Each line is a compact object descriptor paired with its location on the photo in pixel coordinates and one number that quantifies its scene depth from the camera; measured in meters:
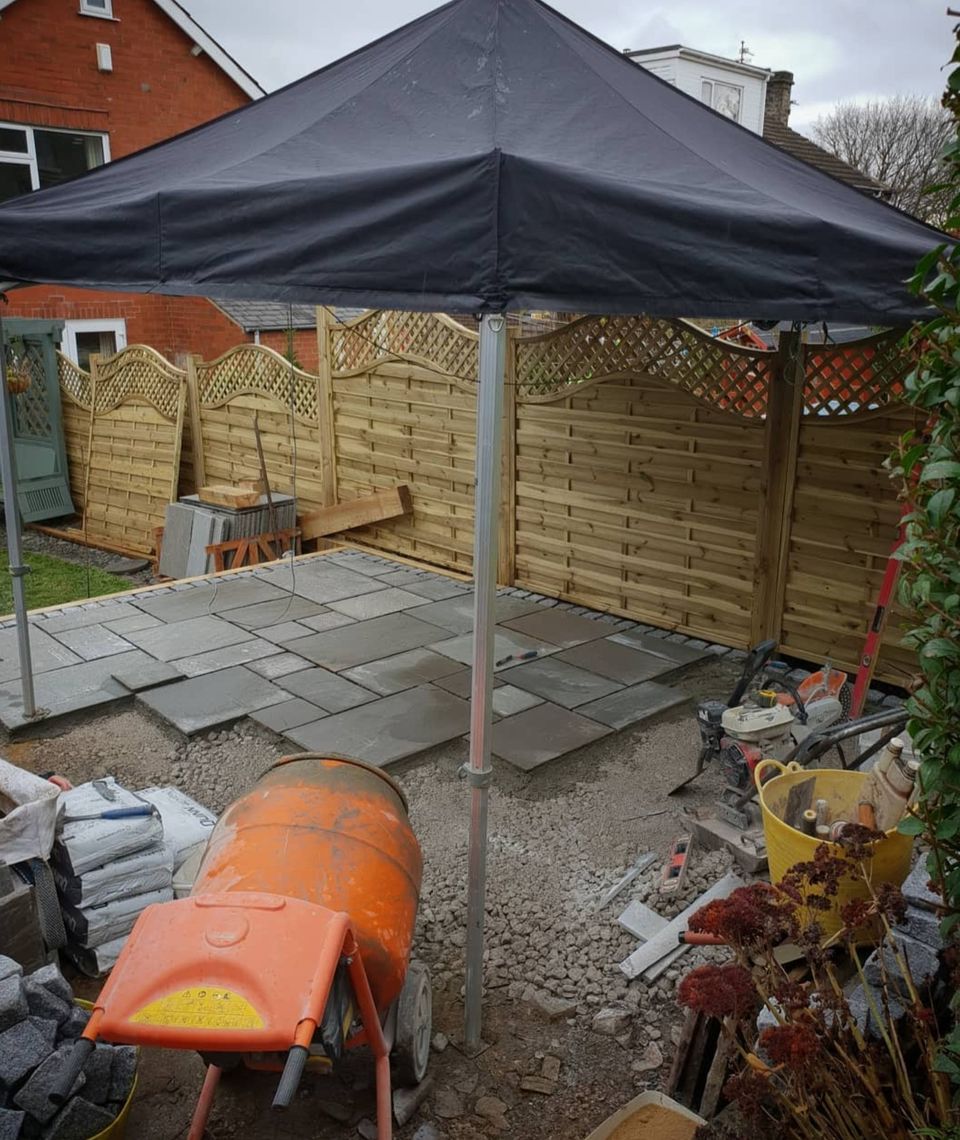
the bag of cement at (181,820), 3.29
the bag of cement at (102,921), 2.92
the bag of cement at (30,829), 2.78
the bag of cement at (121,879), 2.92
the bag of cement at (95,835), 2.93
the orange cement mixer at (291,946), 1.73
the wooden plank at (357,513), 7.70
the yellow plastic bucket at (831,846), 2.55
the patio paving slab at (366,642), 5.68
